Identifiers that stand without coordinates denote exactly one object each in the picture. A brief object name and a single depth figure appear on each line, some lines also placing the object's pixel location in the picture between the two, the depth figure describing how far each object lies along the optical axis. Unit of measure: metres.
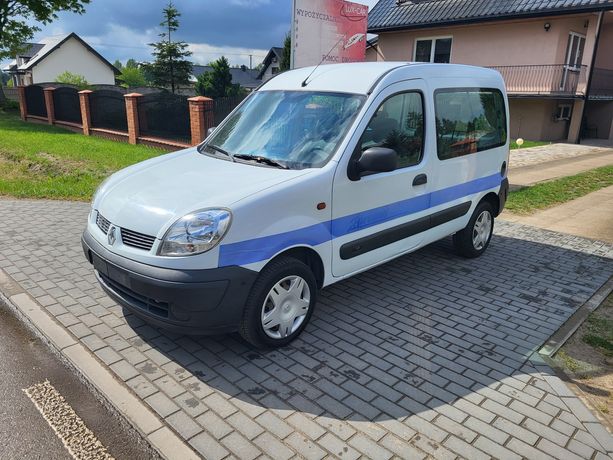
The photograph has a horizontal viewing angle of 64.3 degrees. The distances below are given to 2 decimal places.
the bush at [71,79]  39.81
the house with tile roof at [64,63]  55.38
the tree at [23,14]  26.78
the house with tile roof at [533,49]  20.80
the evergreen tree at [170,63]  43.38
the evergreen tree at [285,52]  31.42
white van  3.33
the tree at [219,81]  29.75
